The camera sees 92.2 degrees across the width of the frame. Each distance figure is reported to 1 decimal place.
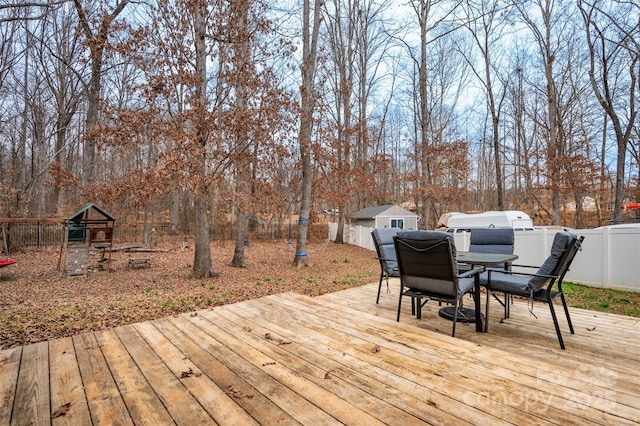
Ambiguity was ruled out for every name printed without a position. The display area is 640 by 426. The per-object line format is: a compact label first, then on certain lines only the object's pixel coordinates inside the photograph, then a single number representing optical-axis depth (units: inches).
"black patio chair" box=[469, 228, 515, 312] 165.6
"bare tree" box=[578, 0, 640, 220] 302.7
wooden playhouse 275.4
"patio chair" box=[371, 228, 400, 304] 158.7
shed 692.7
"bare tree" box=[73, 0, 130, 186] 241.9
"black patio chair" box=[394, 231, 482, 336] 109.6
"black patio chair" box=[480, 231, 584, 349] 108.7
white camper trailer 406.0
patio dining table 117.5
